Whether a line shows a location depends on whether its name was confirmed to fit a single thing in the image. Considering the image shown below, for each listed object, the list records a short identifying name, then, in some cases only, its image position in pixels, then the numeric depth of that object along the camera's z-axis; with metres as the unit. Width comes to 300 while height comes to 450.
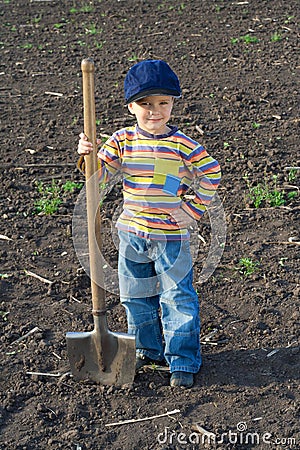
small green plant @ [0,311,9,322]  6.24
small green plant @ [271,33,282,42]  12.82
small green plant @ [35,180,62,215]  7.87
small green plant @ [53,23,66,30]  13.86
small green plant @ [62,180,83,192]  8.29
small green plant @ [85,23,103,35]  13.55
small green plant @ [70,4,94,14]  14.67
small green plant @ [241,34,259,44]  12.72
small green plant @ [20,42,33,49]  12.97
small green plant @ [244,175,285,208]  7.91
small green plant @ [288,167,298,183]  8.35
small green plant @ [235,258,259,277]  6.79
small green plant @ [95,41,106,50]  12.78
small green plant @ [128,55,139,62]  12.15
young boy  4.98
